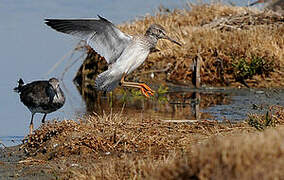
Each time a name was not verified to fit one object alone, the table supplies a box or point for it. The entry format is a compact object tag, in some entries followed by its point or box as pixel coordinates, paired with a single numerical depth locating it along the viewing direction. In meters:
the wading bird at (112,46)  15.95
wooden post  27.64
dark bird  17.90
